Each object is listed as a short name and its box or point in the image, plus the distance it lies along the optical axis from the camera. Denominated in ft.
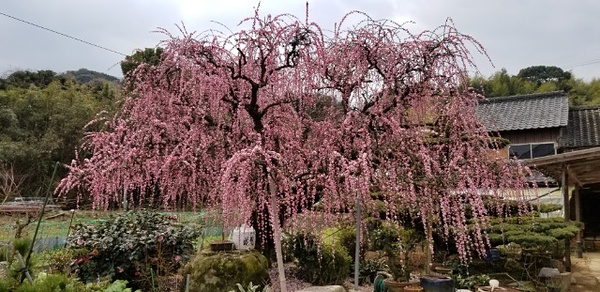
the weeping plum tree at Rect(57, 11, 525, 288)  12.51
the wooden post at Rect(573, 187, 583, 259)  34.42
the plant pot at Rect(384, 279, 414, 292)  16.29
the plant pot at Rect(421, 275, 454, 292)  15.93
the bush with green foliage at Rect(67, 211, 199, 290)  16.35
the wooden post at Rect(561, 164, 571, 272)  27.07
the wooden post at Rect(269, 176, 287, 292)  11.83
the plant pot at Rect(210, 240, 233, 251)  18.42
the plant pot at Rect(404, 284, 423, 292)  15.80
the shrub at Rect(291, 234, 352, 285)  18.99
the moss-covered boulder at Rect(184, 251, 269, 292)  14.98
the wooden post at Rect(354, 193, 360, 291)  13.65
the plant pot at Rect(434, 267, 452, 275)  22.84
